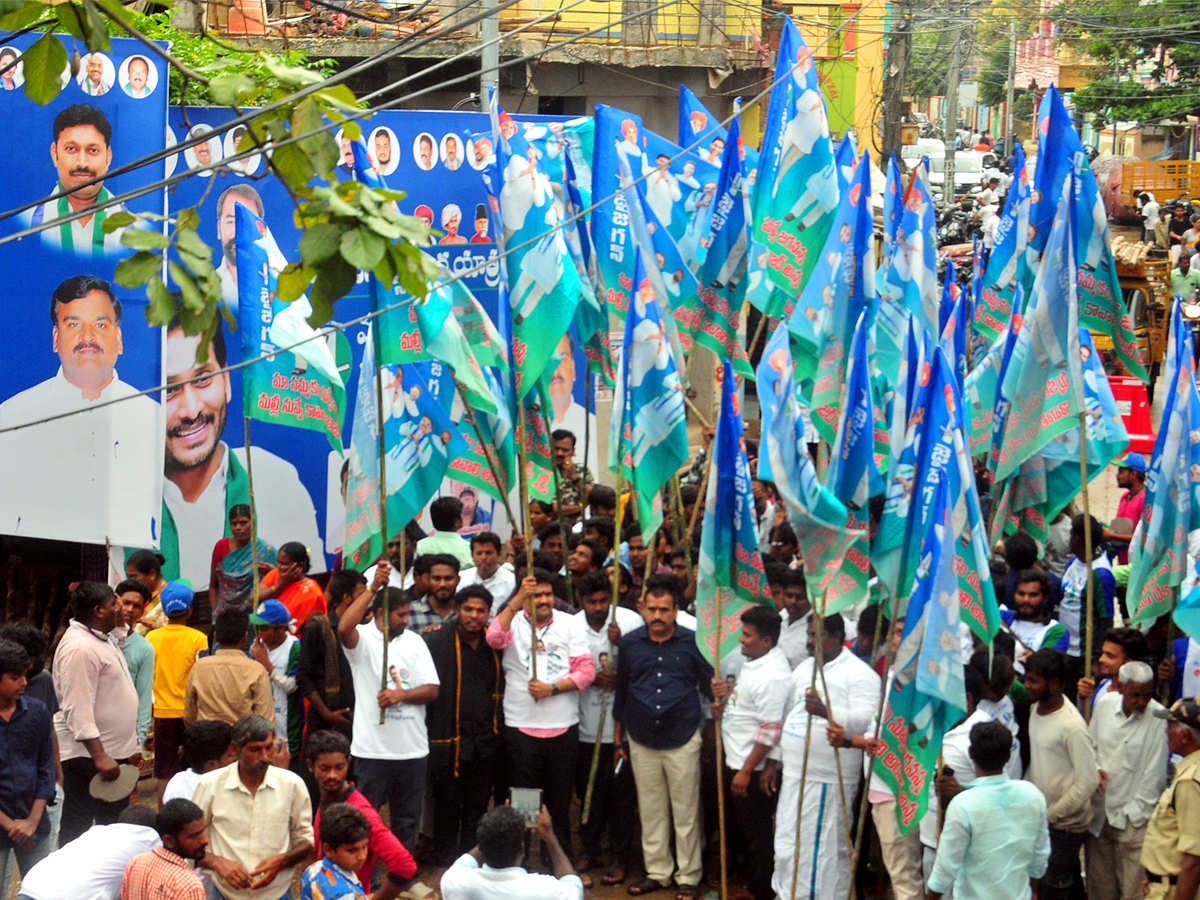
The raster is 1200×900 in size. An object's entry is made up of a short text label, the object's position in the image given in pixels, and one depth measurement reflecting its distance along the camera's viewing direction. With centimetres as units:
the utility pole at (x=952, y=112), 3226
